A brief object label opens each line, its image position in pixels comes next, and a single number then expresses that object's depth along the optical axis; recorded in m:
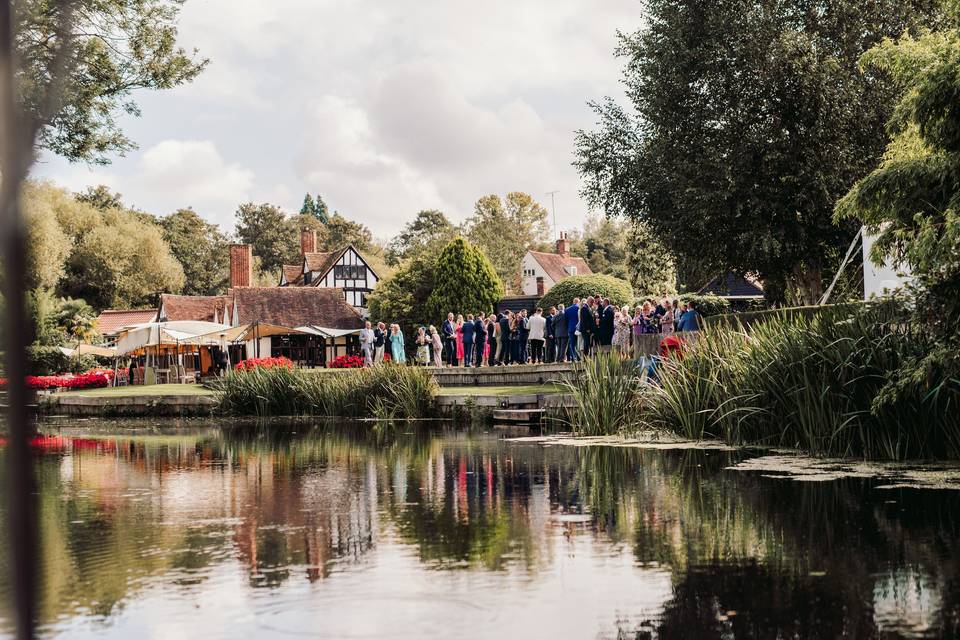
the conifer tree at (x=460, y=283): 46.94
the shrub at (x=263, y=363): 27.78
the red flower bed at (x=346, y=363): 32.19
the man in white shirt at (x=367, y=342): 32.56
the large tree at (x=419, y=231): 82.41
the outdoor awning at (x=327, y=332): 44.66
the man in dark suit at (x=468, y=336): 28.62
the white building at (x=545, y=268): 79.69
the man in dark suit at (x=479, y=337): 28.30
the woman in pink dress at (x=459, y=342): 28.91
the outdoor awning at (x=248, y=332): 40.61
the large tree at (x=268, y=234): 86.56
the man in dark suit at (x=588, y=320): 23.61
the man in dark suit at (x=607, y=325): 23.11
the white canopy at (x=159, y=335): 38.25
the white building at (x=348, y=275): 65.50
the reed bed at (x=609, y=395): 15.67
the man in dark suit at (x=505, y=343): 27.97
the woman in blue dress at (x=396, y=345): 31.75
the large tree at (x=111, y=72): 23.34
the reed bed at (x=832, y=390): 10.88
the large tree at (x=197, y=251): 78.62
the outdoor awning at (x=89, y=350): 43.96
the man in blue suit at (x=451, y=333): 29.73
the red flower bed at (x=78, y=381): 34.66
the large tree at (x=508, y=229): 75.44
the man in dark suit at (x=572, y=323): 24.04
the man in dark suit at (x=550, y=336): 26.22
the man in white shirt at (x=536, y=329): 26.50
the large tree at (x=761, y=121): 25.38
